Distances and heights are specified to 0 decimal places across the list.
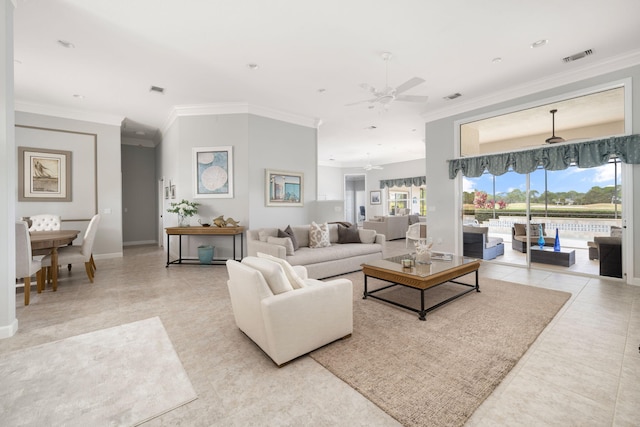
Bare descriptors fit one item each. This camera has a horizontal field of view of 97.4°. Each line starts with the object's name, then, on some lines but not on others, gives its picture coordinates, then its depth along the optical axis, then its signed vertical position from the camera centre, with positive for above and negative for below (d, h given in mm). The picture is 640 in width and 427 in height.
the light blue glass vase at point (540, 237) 4875 -438
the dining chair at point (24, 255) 3062 -434
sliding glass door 4152 -27
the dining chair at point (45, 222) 4812 -103
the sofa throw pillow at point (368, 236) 5117 -416
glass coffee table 2824 -651
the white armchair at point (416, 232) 7324 -521
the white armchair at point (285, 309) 1956 -712
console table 5043 -288
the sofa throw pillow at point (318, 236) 4715 -378
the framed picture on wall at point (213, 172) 5535 +852
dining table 3486 -328
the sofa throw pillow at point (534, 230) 4899 -318
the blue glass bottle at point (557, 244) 4733 -548
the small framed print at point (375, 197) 12141 +704
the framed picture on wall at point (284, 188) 5764 +554
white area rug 1561 -1091
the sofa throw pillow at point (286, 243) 4053 -421
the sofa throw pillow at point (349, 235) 5129 -394
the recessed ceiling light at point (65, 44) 3349 +2084
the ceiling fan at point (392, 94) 3371 +1543
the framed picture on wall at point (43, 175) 5320 +809
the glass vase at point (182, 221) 5555 -120
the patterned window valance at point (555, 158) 3805 +870
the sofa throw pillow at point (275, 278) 2076 -472
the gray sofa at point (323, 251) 4046 -580
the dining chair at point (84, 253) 3982 -539
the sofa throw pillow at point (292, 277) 2224 -505
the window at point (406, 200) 11203 +529
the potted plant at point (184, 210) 5344 +96
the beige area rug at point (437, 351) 1626 -1066
